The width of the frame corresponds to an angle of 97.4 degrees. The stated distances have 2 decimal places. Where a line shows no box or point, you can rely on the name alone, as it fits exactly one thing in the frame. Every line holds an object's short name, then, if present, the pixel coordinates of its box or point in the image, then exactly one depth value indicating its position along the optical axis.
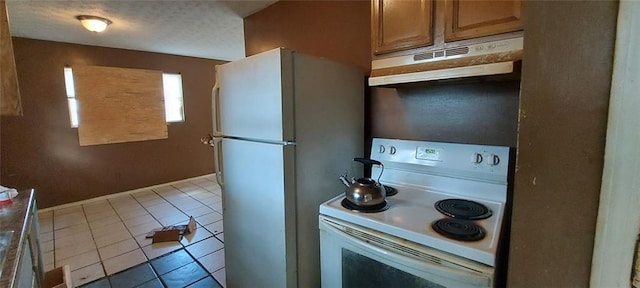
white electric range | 0.98
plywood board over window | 3.87
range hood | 1.10
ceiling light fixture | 2.71
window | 4.70
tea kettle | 1.32
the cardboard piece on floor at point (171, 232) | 2.82
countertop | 0.84
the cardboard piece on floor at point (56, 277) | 1.80
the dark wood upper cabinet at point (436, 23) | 1.13
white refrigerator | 1.44
